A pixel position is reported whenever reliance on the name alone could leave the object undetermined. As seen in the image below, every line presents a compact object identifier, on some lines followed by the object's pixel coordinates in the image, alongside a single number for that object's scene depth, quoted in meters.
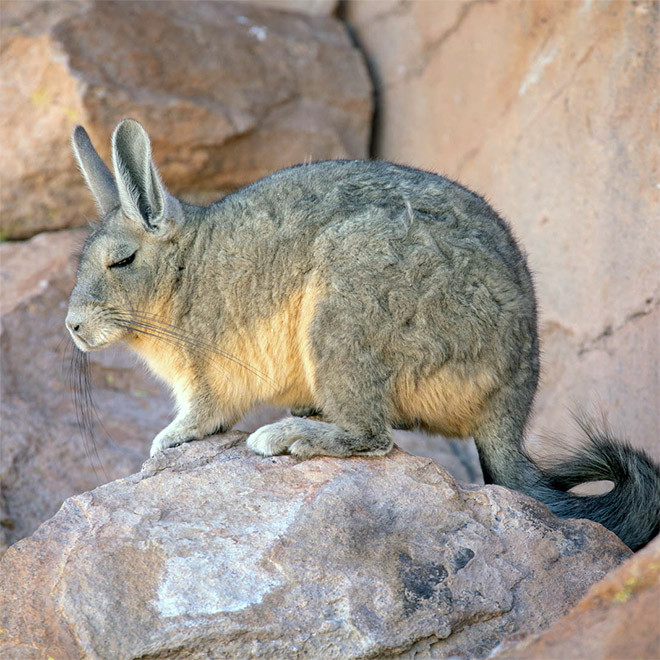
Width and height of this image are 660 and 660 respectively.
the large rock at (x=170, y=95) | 15.94
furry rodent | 8.62
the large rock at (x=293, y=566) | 7.07
